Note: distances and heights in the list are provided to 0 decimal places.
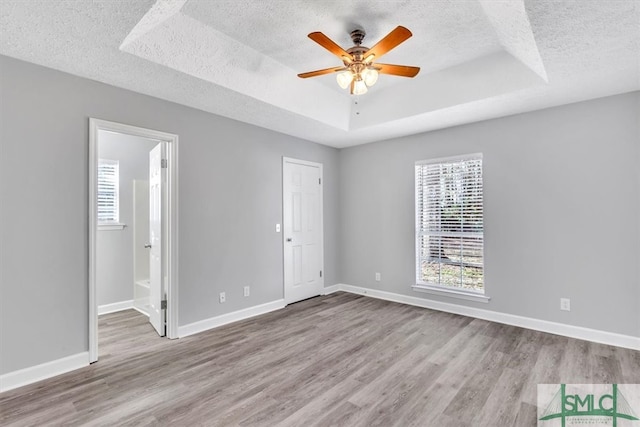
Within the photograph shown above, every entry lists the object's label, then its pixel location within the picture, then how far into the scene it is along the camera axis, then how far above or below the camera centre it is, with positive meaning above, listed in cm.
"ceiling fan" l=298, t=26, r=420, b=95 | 243 +122
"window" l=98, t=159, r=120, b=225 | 440 +35
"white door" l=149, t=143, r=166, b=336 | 347 -28
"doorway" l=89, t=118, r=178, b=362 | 280 -11
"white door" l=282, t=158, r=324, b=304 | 467 -20
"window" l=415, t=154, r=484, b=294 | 409 -11
